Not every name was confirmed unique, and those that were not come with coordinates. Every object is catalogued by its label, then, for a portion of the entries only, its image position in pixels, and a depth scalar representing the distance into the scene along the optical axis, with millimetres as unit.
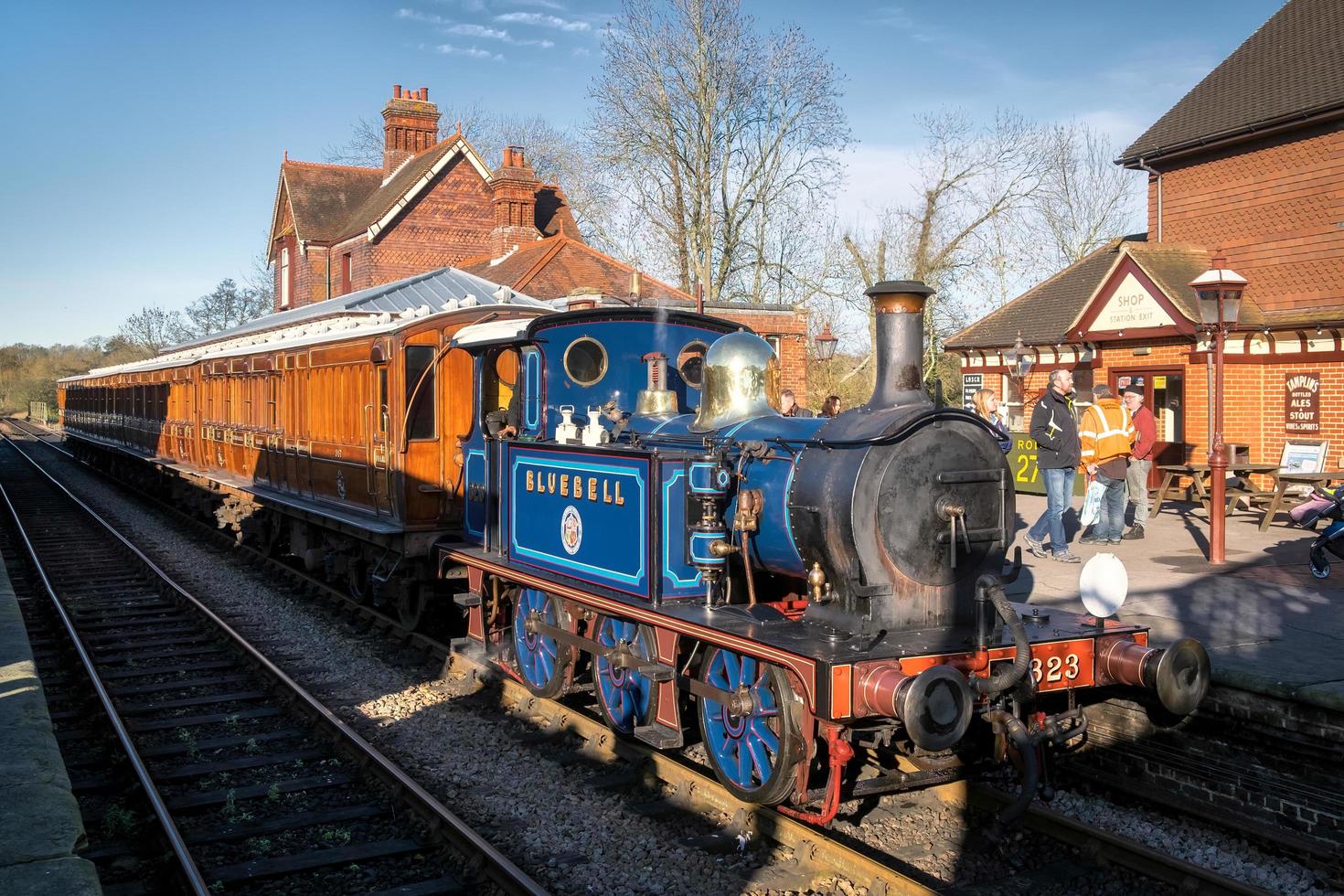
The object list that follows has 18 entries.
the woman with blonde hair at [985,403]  8828
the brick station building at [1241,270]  15430
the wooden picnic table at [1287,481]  11844
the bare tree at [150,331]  77625
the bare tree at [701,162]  29844
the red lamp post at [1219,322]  9812
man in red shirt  12480
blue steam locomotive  5043
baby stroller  8820
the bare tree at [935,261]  34844
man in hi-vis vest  10625
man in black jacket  10188
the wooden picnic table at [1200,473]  13227
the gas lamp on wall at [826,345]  21156
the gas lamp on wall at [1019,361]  18656
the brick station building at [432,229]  24625
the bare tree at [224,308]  70188
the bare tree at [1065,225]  38531
